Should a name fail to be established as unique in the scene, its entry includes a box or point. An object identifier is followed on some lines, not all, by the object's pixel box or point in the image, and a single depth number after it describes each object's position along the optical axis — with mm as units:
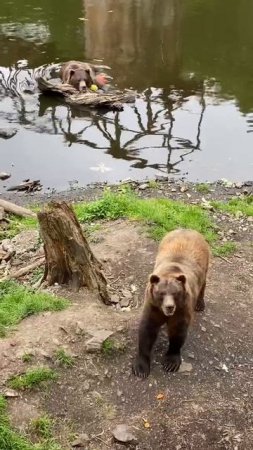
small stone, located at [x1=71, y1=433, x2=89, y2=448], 4590
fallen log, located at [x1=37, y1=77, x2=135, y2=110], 13695
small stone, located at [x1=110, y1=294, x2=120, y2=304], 6186
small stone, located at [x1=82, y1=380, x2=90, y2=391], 5013
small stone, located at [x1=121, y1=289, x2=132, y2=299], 6309
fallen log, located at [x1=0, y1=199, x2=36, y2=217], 9297
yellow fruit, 14534
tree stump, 5723
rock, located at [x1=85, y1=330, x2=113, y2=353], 5281
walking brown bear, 4969
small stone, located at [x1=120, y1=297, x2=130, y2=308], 6176
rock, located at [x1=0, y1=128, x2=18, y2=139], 12680
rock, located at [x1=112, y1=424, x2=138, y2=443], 4637
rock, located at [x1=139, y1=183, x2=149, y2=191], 10422
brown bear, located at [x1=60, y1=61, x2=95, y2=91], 14289
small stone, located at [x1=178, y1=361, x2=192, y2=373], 5368
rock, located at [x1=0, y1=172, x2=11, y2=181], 11216
